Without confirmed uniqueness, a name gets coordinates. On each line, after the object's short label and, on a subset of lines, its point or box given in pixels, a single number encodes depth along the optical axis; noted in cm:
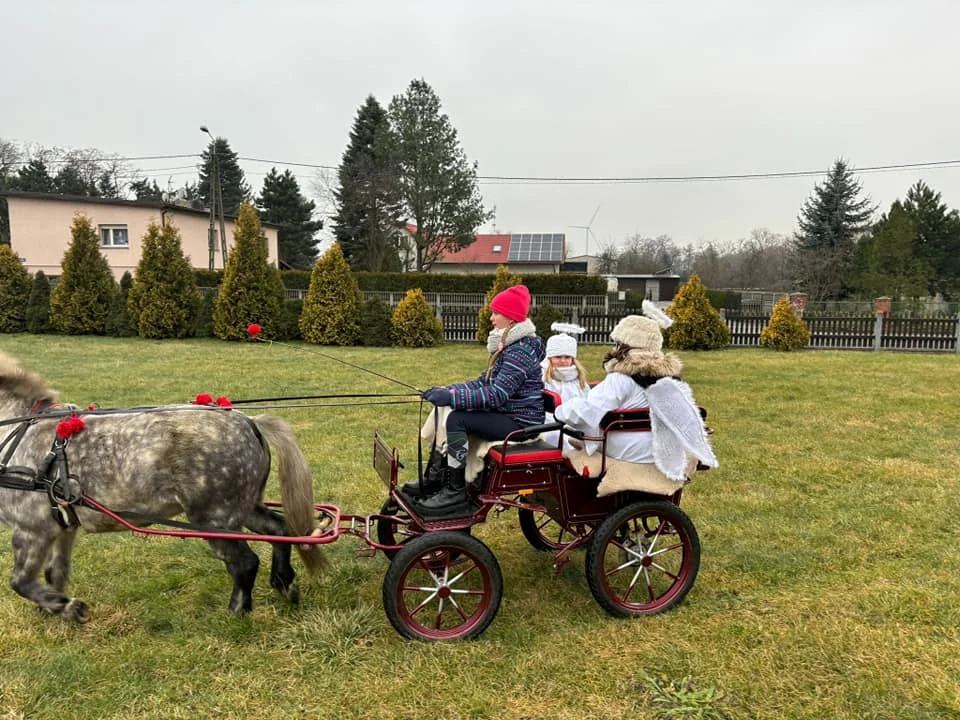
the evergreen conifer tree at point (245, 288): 1764
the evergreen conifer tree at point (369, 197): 3603
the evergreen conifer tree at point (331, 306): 1752
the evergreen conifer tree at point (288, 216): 4794
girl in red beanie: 356
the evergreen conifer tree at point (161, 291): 1795
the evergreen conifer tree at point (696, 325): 1661
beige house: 2902
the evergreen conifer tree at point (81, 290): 1839
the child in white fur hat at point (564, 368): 562
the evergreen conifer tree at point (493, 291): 1750
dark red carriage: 329
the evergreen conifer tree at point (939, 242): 3569
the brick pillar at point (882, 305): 1952
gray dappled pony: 330
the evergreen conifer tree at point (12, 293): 1878
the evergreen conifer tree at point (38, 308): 1880
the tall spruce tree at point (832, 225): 3506
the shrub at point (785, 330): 1655
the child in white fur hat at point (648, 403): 346
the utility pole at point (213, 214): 2944
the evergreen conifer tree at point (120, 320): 1822
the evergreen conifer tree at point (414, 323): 1740
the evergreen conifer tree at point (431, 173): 3484
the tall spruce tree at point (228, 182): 5459
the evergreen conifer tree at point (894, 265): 3269
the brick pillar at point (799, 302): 2060
